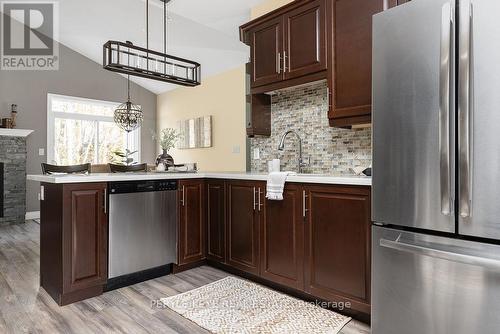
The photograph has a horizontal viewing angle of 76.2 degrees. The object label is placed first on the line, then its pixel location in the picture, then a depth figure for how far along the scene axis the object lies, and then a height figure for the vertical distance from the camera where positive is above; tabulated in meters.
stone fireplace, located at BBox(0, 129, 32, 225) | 5.45 -0.15
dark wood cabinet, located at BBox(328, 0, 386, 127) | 2.21 +0.76
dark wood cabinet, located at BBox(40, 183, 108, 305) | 2.21 -0.53
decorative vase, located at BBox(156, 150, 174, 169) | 3.30 +0.07
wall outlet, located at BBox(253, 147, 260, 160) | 3.47 +0.14
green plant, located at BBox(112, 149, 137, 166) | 7.38 +0.18
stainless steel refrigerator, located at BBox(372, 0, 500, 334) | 1.25 -0.01
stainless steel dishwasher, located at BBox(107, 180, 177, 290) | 2.45 -0.52
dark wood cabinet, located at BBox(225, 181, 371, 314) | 1.95 -0.51
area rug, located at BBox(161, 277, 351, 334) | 1.94 -0.98
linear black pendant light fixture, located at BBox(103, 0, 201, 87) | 2.55 +0.90
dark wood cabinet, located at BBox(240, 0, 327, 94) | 2.54 +1.05
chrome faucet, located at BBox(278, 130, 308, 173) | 2.96 +0.07
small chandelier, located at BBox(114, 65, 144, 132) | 4.96 +0.78
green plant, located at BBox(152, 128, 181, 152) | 3.30 +0.25
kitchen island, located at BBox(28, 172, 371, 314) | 1.99 -0.49
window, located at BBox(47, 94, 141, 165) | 6.55 +0.76
